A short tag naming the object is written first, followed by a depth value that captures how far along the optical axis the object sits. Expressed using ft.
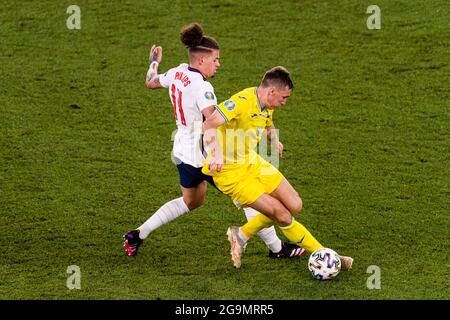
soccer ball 48.96
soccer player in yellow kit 47.88
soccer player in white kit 49.26
